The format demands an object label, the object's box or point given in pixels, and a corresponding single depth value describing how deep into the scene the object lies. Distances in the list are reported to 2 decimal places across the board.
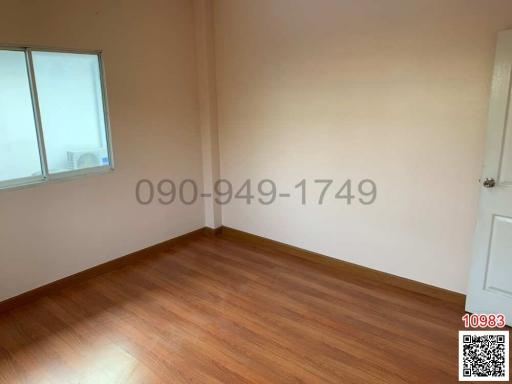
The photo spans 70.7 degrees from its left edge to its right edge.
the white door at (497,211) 2.24
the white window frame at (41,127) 2.66
